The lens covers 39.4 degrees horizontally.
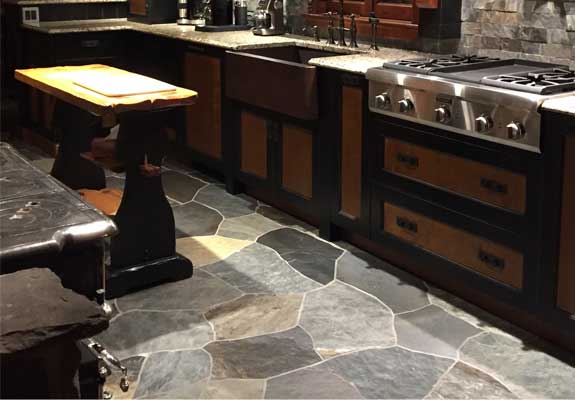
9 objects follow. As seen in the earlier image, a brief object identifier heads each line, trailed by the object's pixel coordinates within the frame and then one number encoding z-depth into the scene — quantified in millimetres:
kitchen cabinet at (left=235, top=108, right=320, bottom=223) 4293
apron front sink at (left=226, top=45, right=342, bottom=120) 4082
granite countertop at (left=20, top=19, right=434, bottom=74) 3986
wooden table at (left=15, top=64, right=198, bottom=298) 3428
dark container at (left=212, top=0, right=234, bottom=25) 5633
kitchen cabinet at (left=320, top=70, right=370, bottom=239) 3836
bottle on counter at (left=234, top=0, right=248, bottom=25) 5703
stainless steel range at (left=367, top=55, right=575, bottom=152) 2918
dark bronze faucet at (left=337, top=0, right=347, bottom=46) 4699
